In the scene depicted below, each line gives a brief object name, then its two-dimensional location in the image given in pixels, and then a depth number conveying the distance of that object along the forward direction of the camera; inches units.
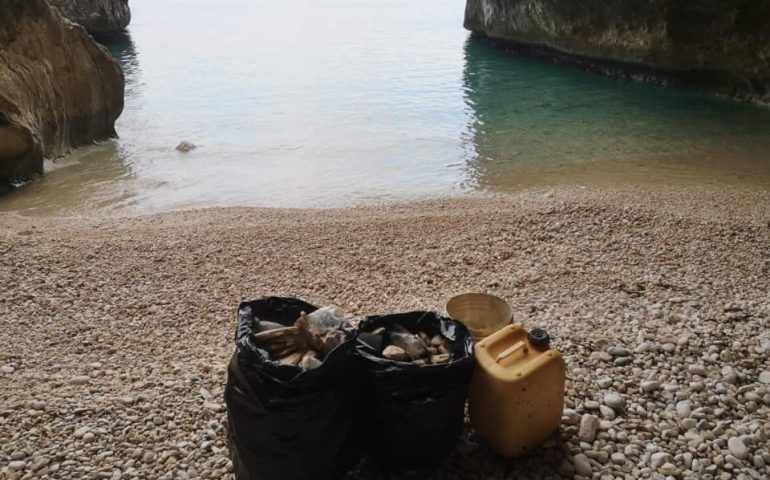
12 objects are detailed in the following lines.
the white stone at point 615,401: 139.3
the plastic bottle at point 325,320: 123.3
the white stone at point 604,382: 147.7
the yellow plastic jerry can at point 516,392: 117.8
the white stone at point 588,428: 129.1
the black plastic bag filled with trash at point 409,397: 113.4
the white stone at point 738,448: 122.4
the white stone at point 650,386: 145.1
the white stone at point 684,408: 135.6
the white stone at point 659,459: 121.1
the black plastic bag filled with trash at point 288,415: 106.3
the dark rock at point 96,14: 1389.0
